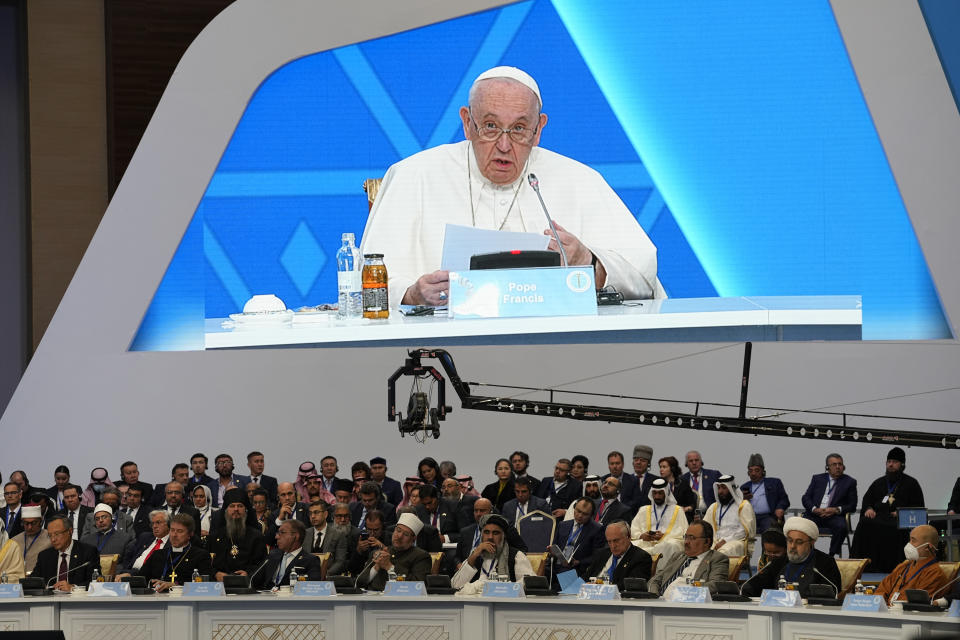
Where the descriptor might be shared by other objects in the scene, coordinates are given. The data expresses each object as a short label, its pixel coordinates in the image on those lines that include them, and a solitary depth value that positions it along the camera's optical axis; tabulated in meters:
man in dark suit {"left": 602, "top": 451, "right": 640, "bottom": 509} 19.44
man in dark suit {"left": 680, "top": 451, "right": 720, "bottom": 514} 19.56
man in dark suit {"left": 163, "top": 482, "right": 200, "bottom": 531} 17.67
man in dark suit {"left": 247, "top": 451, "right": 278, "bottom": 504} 20.83
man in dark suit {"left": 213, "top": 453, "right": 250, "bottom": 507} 20.30
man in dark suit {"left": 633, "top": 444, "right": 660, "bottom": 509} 19.31
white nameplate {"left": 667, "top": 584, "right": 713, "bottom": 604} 12.19
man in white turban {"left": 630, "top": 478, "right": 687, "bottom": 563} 17.19
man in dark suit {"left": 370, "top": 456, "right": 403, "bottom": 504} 19.86
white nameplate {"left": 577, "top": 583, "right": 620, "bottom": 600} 12.61
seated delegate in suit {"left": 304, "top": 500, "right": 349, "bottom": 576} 15.42
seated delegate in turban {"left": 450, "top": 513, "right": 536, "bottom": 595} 14.24
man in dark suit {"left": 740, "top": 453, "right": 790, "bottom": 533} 19.62
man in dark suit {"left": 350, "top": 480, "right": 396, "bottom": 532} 17.56
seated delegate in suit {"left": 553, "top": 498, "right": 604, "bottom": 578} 16.20
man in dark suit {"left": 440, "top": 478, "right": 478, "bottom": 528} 17.77
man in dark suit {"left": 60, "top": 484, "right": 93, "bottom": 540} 19.22
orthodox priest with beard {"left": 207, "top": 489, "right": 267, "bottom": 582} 15.71
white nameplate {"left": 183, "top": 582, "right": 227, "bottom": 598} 13.29
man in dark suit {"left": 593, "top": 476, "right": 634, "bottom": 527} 17.19
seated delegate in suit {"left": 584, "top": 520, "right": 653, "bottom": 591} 14.29
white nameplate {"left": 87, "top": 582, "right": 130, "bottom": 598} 13.35
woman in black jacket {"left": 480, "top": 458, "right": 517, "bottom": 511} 19.48
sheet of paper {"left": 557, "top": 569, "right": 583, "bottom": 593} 13.75
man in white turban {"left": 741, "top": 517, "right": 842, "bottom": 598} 13.25
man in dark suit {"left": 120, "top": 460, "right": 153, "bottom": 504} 20.78
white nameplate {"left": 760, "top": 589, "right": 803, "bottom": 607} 11.78
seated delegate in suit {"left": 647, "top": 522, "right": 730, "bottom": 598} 13.84
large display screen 21.86
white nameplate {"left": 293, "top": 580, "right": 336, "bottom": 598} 13.17
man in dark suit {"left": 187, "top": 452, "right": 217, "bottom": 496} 20.36
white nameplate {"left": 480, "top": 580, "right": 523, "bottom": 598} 12.88
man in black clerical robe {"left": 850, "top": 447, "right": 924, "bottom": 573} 18.23
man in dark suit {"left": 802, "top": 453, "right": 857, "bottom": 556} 19.09
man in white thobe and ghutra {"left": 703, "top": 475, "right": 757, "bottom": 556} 17.34
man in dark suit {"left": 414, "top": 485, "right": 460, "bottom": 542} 17.56
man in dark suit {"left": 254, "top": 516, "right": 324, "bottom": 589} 14.69
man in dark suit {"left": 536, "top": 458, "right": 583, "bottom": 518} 19.27
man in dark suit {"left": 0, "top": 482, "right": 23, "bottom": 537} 19.21
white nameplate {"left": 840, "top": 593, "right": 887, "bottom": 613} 11.33
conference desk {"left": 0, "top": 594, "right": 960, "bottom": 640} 12.32
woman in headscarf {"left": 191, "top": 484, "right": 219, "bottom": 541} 18.12
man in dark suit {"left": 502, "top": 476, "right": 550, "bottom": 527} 17.83
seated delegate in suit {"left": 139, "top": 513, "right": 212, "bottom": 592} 14.99
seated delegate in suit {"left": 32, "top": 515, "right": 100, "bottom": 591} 15.24
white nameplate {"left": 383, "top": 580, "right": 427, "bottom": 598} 13.07
